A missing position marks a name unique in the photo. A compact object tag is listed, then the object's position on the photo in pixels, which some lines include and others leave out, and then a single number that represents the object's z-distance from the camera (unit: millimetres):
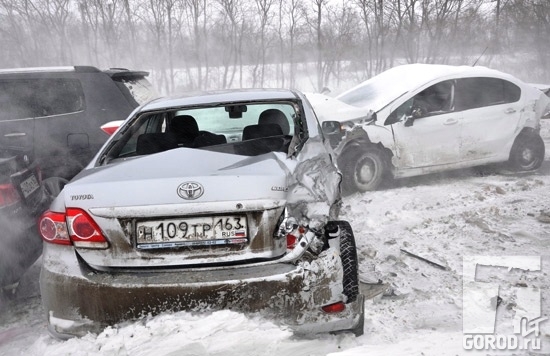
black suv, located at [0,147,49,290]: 2871
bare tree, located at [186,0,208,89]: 15453
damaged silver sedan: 1907
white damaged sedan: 5648
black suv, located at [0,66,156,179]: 4730
